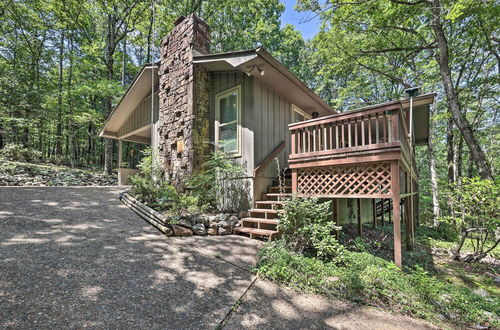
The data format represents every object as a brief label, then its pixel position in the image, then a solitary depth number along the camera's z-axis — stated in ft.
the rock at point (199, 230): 15.52
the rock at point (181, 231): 14.73
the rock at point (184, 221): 15.24
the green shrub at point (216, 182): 18.71
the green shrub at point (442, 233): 26.71
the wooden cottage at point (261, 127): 13.16
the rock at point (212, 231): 16.07
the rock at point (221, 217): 16.98
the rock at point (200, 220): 16.13
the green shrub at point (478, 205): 14.02
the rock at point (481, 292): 10.33
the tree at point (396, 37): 20.88
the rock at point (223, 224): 16.56
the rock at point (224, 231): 16.42
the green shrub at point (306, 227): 12.14
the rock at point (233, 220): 16.98
